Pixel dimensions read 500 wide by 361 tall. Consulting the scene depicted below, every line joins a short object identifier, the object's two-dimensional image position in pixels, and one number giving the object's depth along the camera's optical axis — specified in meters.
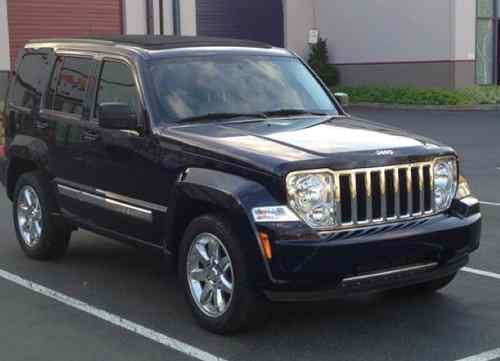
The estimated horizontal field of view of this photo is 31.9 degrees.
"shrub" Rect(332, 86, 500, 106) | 28.27
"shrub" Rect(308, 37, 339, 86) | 33.50
